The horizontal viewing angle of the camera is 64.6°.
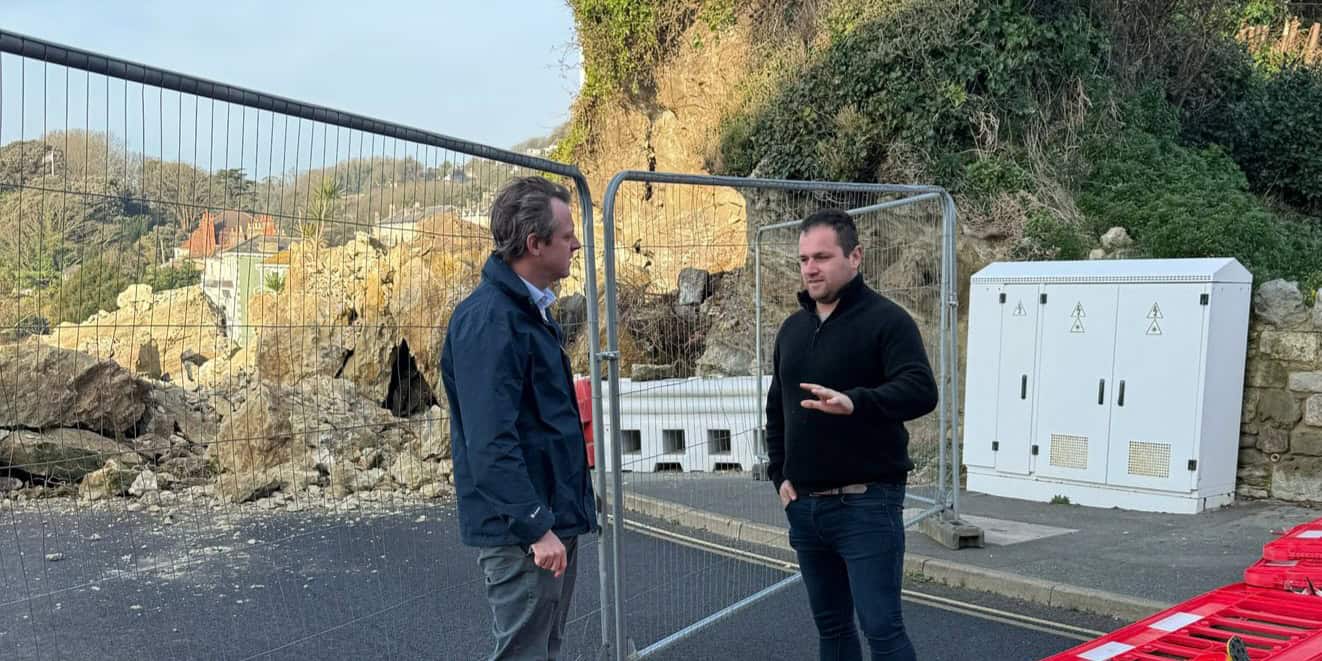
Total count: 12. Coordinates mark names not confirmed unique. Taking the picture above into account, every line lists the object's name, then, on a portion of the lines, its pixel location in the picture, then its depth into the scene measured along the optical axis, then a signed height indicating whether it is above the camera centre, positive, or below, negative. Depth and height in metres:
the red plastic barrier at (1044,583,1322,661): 3.50 -1.18
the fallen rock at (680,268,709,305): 6.16 -0.01
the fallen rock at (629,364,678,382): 5.88 -0.50
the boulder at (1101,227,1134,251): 11.11 +0.68
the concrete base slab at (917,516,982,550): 7.59 -1.73
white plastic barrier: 5.70 -0.82
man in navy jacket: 3.03 -0.44
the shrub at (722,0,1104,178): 13.62 +2.97
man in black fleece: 3.79 -0.55
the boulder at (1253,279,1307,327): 8.70 +0.05
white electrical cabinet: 8.43 -0.66
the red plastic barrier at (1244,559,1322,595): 4.39 -1.13
